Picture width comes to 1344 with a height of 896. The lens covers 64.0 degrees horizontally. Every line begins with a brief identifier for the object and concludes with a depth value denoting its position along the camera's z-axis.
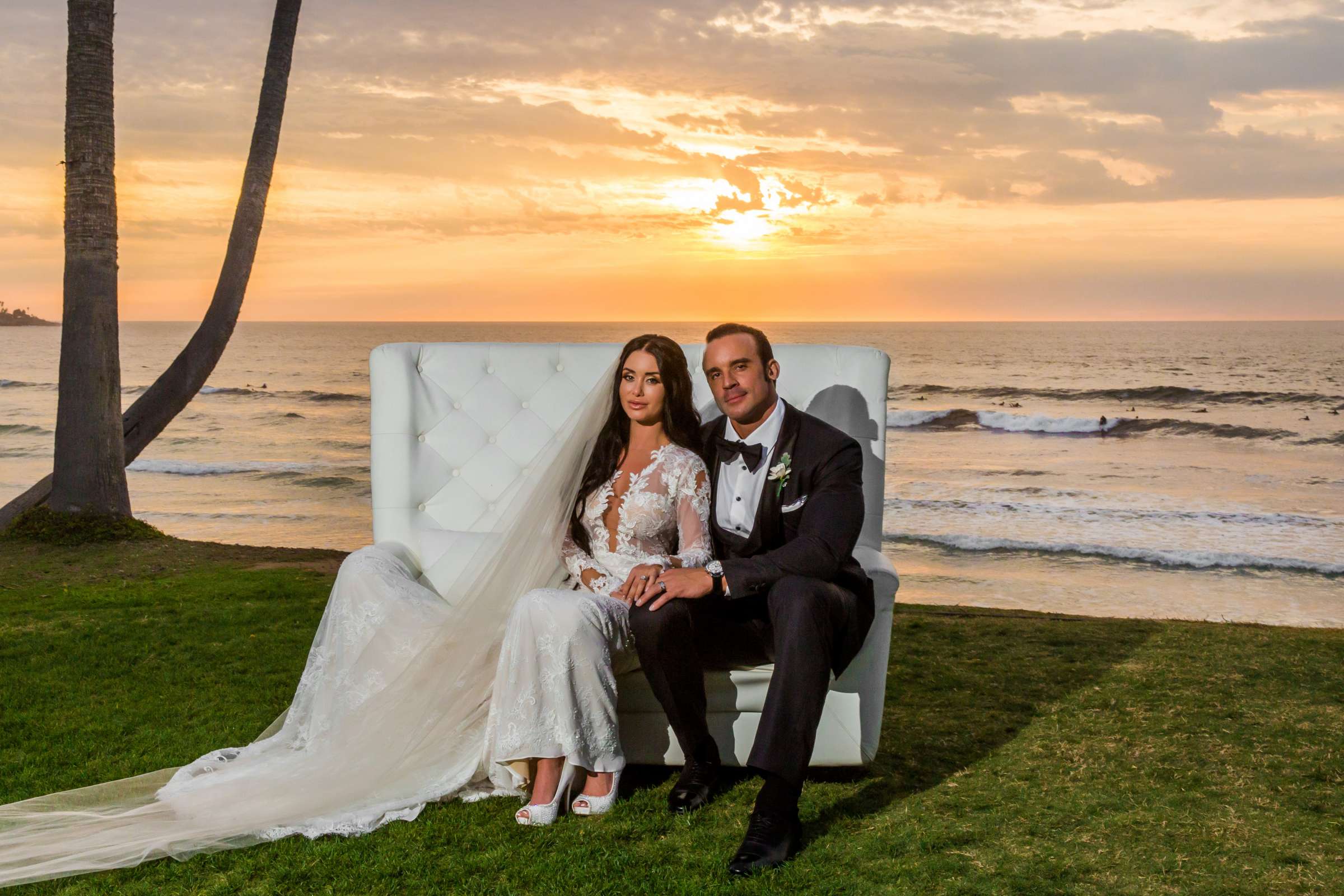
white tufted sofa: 3.56
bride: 2.73
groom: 2.61
